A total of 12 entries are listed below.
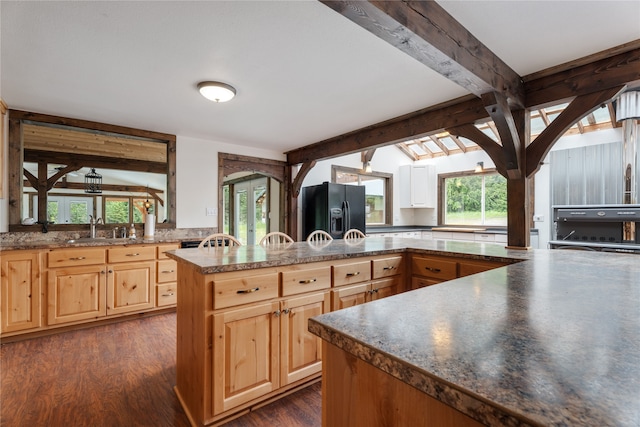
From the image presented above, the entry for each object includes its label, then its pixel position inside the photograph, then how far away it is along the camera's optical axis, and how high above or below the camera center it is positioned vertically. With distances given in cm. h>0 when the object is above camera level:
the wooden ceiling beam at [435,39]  129 +90
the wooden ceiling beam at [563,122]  206 +70
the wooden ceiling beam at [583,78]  195 +99
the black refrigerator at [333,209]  462 +6
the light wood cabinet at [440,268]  220 -44
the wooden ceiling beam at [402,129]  279 +97
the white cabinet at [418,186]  647 +58
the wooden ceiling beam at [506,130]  218 +66
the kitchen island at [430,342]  48 -30
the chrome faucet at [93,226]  347 -15
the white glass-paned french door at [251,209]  612 +7
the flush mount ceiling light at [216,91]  244 +104
